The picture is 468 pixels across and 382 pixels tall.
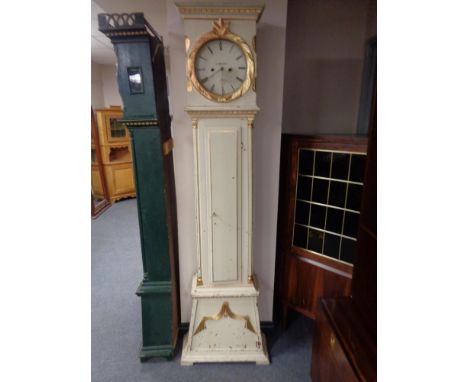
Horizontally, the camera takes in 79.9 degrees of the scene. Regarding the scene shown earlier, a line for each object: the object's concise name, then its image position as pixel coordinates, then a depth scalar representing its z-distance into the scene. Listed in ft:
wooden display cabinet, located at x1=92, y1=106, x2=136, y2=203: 15.20
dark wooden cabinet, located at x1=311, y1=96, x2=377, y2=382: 3.35
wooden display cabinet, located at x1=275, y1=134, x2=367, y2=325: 5.36
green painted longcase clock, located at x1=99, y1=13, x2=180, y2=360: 4.73
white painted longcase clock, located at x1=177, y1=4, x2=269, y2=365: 4.53
